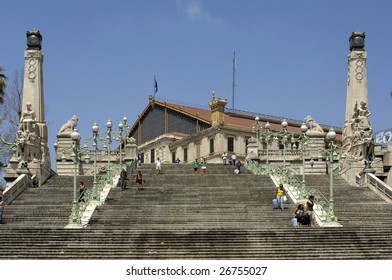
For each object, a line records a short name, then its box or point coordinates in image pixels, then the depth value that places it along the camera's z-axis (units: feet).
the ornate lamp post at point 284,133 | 153.28
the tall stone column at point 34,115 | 140.97
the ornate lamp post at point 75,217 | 96.22
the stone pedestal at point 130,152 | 170.60
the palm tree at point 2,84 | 167.32
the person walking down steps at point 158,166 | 147.38
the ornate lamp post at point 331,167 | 99.09
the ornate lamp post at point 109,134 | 151.70
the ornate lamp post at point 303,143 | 116.26
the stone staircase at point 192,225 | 83.10
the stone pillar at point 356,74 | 148.56
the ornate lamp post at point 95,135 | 130.21
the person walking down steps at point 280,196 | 107.96
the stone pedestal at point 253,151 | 174.60
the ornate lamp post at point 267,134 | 162.12
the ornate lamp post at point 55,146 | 183.95
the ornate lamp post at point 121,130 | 157.17
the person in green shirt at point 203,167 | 147.02
